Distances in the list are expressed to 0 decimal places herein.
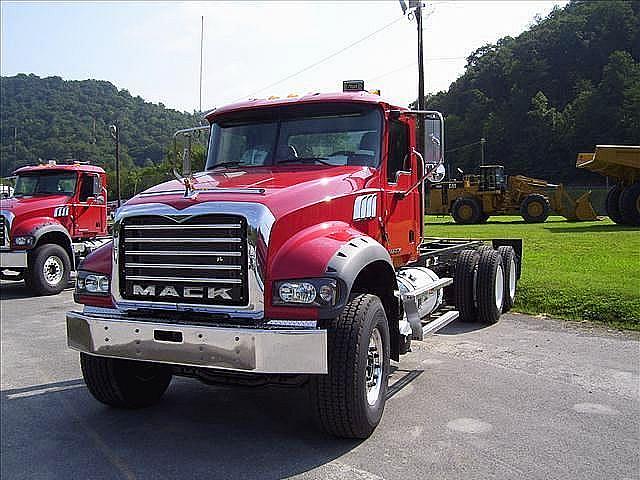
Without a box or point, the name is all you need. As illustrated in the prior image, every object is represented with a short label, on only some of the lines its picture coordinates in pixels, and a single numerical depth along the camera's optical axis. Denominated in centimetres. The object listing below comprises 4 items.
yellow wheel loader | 2984
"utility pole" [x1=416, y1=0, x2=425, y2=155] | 2392
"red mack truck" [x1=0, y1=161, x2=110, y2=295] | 1269
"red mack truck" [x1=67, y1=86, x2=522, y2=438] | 429
